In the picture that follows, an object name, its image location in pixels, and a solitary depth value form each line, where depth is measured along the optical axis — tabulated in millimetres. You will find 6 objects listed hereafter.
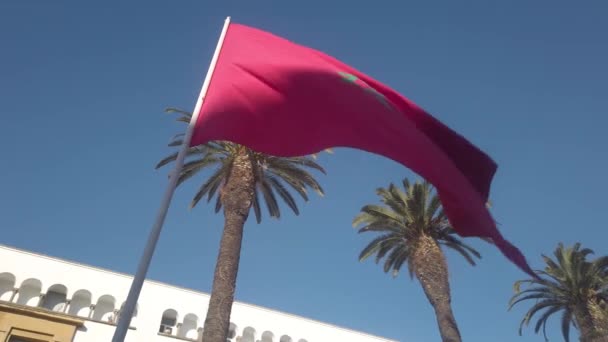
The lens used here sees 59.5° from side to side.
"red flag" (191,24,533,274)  8766
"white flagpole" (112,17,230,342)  6281
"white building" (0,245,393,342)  29625
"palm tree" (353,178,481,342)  27250
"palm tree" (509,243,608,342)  36688
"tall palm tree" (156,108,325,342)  20078
